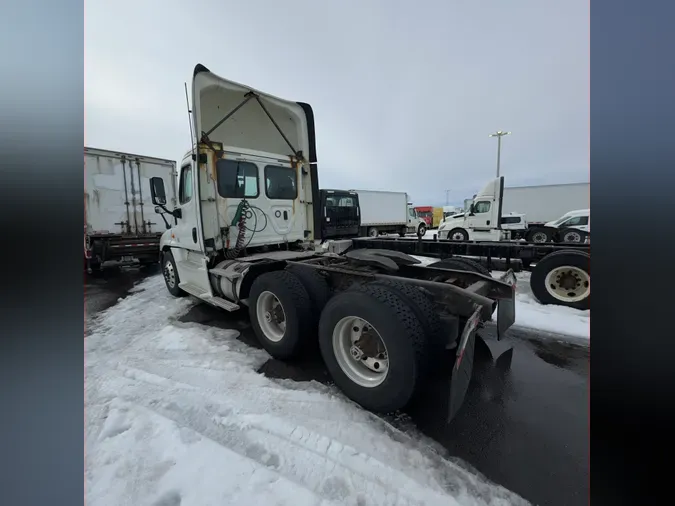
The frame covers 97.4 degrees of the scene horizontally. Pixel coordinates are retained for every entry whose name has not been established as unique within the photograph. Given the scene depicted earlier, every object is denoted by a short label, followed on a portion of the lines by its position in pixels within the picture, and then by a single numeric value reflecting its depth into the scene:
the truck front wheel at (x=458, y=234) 15.68
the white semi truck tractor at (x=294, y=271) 2.60
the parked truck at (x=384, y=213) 21.55
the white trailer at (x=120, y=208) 9.05
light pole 24.12
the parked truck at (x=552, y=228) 14.14
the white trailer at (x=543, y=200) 21.06
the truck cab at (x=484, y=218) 14.36
